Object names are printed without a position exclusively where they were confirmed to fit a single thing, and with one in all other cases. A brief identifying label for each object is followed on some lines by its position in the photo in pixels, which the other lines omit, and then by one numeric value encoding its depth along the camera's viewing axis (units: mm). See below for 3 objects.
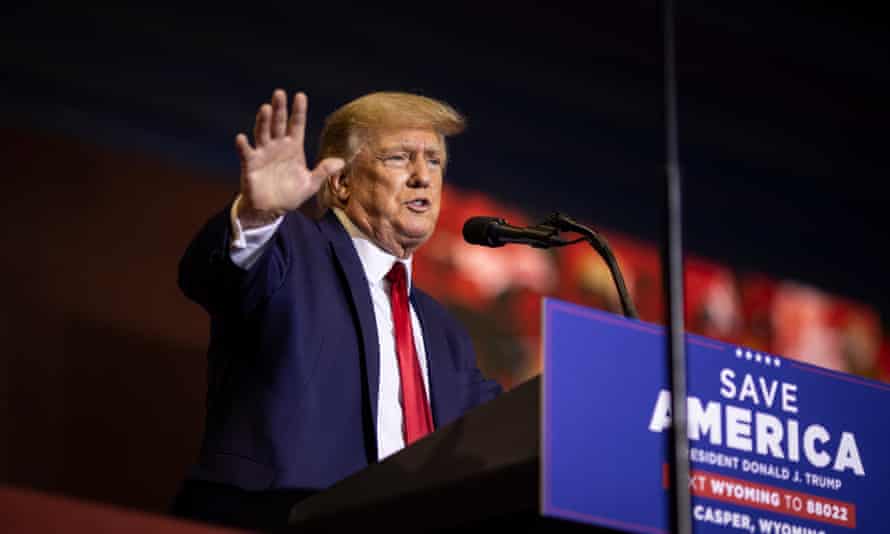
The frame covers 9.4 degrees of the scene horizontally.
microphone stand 6587
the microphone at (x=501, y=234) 6685
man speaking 6644
